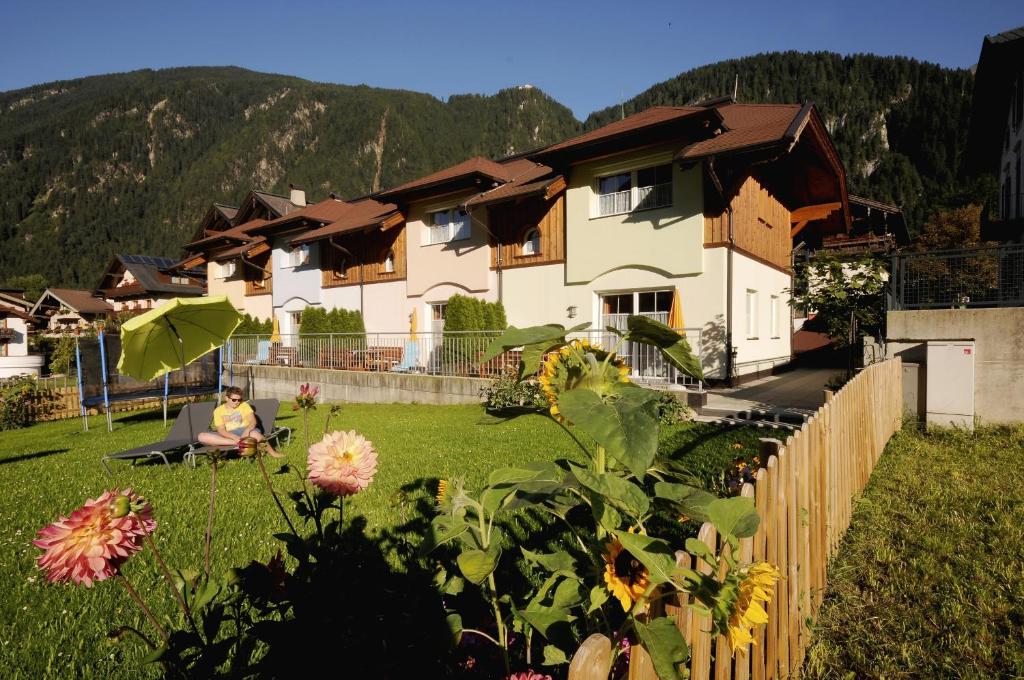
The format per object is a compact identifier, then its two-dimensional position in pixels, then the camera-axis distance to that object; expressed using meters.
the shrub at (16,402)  11.69
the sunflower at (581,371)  1.32
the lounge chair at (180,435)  6.12
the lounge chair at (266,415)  7.23
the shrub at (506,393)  9.20
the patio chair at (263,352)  17.06
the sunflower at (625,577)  1.16
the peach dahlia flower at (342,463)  1.32
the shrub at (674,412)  7.80
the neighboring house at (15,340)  24.27
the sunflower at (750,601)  1.14
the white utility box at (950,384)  6.61
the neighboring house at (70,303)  39.91
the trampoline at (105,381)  9.85
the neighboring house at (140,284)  35.16
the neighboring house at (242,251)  22.53
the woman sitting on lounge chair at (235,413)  6.16
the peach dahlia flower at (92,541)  0.89
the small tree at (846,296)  9.14
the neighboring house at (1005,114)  13.96
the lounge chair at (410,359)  13.48
